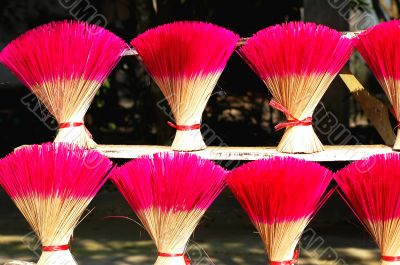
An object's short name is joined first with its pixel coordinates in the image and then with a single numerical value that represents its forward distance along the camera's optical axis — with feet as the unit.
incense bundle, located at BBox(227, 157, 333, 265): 14.19
